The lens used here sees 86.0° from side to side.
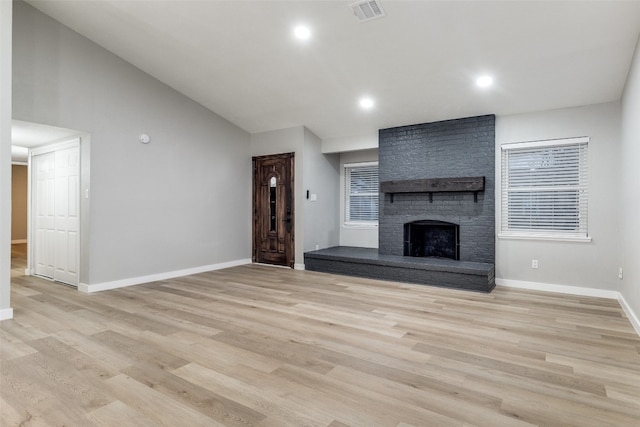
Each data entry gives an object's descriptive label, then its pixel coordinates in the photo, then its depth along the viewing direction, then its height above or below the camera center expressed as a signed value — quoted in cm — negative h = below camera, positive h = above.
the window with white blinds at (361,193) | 705 +42
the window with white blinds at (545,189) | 458 +35
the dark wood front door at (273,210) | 647 +6
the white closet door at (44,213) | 531 -1
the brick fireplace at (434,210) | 504 +5
